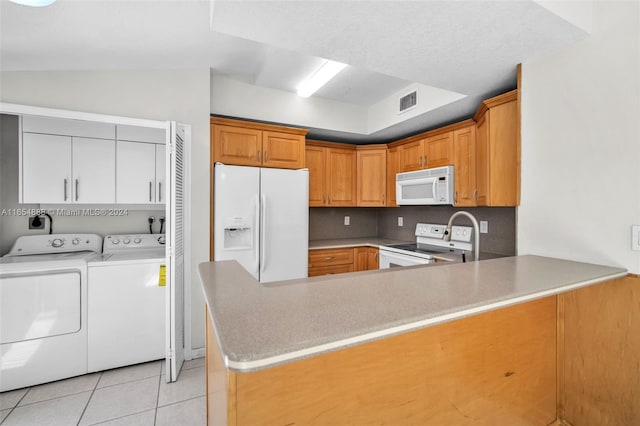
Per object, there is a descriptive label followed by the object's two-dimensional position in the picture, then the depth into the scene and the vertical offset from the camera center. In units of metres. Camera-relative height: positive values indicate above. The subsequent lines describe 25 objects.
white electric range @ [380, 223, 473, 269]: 2.87 -0.42
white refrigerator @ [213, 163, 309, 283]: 2.60 -0.07
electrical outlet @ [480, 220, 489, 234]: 3.00 -0.15
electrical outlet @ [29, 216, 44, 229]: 2.48 -0.09
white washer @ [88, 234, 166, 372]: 2.23 -0.79
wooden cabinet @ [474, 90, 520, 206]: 2.06 +0.47
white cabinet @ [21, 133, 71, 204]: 2.29 +0.36
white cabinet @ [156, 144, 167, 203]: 2.70 +0.36
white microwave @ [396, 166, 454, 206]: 2.91 +0.28
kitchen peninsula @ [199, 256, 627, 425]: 0.68 -0.46
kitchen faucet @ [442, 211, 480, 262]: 1.73 -0.14
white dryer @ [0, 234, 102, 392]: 2.00 -0.78
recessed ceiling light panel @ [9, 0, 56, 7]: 1.27 +0.94
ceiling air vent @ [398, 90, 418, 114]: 2.89 +1.14
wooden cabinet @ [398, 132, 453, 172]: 2.99 +0.67
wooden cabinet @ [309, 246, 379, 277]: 3.36 -0.59
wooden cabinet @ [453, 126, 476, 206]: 2.70 +0.45
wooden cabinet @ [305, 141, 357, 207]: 3.59 +0.49
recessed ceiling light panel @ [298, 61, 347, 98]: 2.48 +1.27
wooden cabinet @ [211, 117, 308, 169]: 2.76 +0.69
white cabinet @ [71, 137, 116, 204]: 2.45 +0.36
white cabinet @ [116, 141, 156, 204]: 2.58 +0.36
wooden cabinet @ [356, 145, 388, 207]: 3.79 +0.49
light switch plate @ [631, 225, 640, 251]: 1.27 -0.11
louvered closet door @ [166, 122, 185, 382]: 2.11 -0.31
